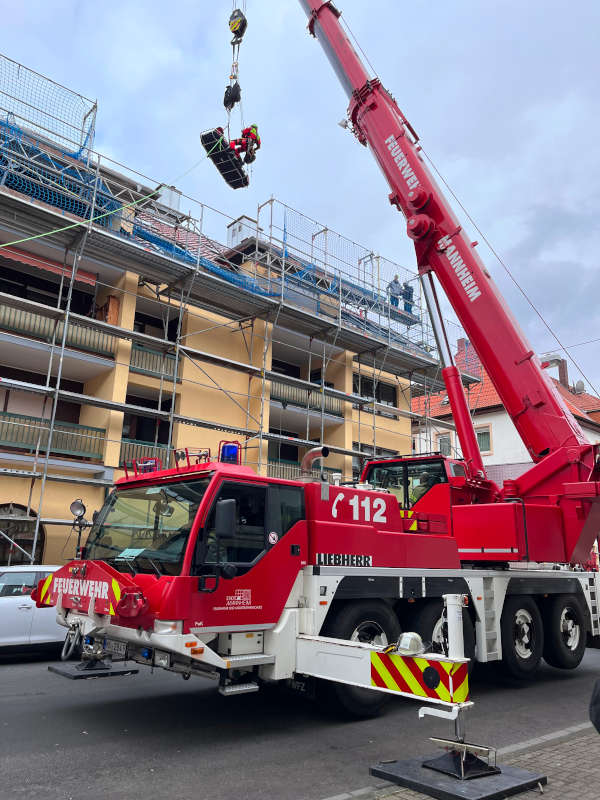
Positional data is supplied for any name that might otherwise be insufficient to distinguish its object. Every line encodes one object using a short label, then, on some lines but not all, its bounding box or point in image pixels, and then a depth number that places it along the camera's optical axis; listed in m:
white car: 9.44
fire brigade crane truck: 5.81
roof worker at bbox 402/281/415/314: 26.55
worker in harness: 13.97
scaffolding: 16.78
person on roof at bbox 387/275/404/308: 26.02
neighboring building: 31.95
